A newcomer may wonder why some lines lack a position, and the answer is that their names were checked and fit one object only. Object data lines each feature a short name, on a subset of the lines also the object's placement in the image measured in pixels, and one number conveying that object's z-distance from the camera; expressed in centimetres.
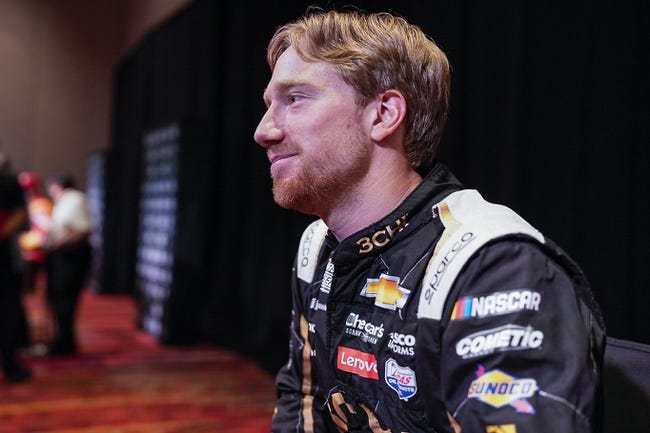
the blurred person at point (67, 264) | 465
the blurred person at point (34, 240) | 682
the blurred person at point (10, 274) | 379
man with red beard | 78
